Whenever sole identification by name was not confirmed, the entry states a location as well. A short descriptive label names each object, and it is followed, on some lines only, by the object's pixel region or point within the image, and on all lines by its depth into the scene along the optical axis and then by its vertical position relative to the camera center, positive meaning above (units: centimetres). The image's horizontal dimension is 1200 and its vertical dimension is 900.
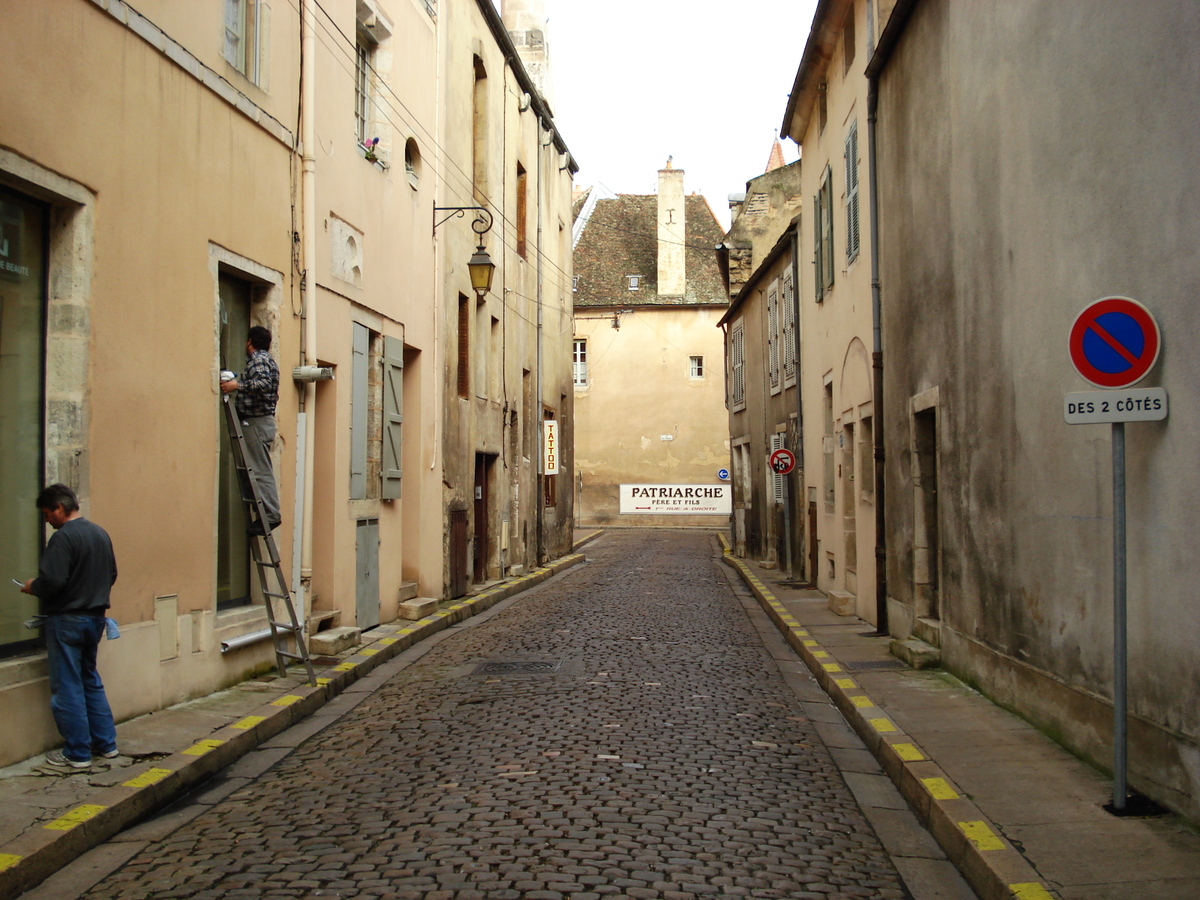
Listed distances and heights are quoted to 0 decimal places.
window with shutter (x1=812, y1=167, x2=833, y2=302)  1541 +354
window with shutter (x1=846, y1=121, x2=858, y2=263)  1314 +345
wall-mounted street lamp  1520 +302
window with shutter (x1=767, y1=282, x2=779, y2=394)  2170 +302
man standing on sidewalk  600 -62
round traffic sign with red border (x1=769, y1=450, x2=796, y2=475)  1905 +50
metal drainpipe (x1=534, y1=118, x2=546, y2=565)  2266 +21
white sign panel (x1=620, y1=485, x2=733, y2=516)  4309 -27
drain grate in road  982 -152
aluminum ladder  843 -42
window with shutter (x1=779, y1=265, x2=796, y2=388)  1955 +291
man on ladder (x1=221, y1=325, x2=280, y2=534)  868 +68
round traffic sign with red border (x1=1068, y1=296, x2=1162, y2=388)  498 +65
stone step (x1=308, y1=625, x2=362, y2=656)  1031 -133
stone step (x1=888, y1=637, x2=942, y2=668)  945 -137
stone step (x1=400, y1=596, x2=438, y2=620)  1327 -133
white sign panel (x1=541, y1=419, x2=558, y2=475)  2300 +94
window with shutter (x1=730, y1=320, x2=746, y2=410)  2748 +308
